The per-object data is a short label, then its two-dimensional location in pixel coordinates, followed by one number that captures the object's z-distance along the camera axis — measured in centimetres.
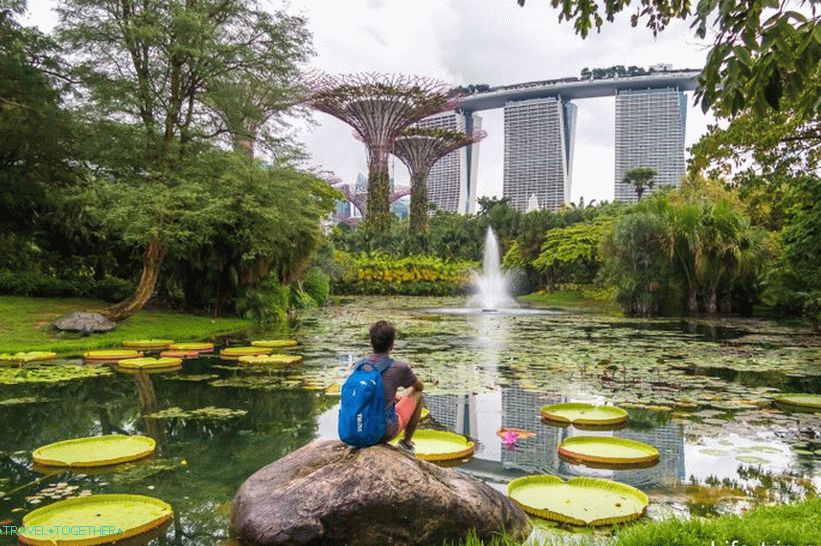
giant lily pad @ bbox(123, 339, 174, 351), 1278
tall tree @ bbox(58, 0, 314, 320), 1487
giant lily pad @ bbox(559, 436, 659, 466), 551
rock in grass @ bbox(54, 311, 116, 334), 1312
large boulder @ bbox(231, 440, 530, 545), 365
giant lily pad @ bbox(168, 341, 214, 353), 1209
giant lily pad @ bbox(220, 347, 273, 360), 1170
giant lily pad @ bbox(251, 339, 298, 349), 1285
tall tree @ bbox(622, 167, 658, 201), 5047
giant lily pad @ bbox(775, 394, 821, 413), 734
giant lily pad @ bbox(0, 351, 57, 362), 1079
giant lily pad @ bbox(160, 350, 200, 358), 1138
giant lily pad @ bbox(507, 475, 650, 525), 416
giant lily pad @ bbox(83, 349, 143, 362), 1100
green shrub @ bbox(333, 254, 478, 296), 3841
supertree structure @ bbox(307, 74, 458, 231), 4172
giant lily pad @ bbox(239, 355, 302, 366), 1064
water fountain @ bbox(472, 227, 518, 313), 3649
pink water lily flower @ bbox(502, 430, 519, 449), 624
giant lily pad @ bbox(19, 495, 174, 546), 374
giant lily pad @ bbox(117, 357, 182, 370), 1018
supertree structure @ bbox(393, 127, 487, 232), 5088
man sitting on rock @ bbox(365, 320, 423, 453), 416
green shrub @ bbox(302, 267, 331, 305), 2750
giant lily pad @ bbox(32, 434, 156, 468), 530
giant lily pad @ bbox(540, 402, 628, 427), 685
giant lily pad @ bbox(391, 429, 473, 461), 552
